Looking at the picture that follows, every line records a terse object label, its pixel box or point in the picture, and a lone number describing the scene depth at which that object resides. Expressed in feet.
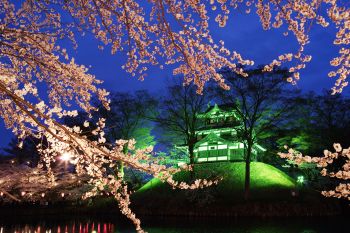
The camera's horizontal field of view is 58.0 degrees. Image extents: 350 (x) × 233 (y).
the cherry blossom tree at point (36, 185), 71.51
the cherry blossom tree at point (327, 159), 22.29
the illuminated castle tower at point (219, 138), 124.26
